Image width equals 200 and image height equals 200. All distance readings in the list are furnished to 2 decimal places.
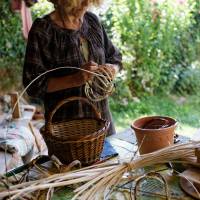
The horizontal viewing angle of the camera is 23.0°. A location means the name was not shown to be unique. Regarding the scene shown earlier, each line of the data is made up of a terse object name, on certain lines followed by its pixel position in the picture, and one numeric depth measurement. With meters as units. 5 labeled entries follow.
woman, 2.29
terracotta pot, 1.93
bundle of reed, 1.48
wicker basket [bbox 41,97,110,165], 1.85
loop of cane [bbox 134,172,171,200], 1.56
